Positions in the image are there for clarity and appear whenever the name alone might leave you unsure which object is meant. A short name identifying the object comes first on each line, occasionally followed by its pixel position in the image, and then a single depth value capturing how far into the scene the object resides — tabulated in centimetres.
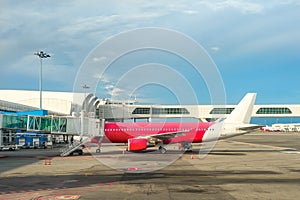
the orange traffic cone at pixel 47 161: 2955
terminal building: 3916
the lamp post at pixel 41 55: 6700
